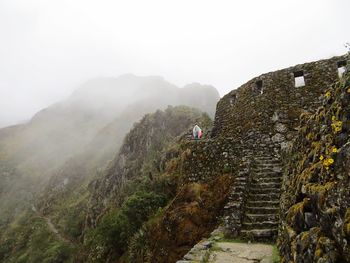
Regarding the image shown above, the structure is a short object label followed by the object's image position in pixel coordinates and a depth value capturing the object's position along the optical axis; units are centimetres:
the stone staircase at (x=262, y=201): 789
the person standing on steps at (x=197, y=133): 1537
